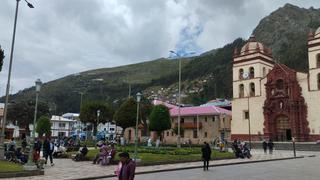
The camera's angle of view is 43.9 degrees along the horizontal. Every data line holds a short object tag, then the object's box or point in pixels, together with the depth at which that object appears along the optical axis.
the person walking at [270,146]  42.06
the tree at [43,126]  71.94
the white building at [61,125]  113.88
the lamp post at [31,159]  18.06
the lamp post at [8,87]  21.94
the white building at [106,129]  122.66
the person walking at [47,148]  23.25
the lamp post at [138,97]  27.02
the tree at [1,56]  20.21
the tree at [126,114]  63.09
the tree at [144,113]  76.19
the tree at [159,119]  51.03
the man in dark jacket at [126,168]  8.99
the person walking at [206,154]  22.40
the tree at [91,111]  74.44
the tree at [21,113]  85.12
